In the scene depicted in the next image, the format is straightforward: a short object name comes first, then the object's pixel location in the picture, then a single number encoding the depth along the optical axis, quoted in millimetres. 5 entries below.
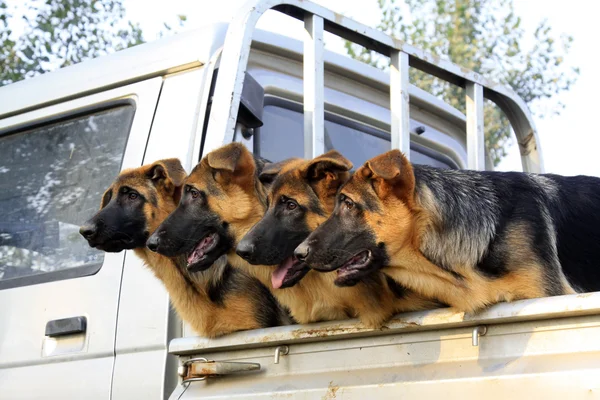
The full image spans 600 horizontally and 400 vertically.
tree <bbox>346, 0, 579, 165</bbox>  19422
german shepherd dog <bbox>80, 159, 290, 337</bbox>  3857
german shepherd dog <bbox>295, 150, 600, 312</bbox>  3148
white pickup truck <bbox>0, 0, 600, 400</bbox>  2684
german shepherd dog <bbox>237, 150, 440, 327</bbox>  3344
